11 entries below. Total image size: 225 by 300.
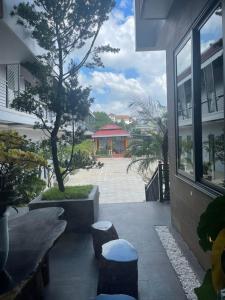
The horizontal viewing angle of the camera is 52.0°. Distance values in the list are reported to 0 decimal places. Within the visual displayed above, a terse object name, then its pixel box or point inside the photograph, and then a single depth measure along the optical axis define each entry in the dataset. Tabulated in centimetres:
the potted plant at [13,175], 160
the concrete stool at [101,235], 280
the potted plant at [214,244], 82
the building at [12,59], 439
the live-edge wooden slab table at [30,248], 138
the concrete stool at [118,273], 202
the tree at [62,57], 400
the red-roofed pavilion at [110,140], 2424
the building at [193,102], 220
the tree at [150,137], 540
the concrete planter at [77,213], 374
